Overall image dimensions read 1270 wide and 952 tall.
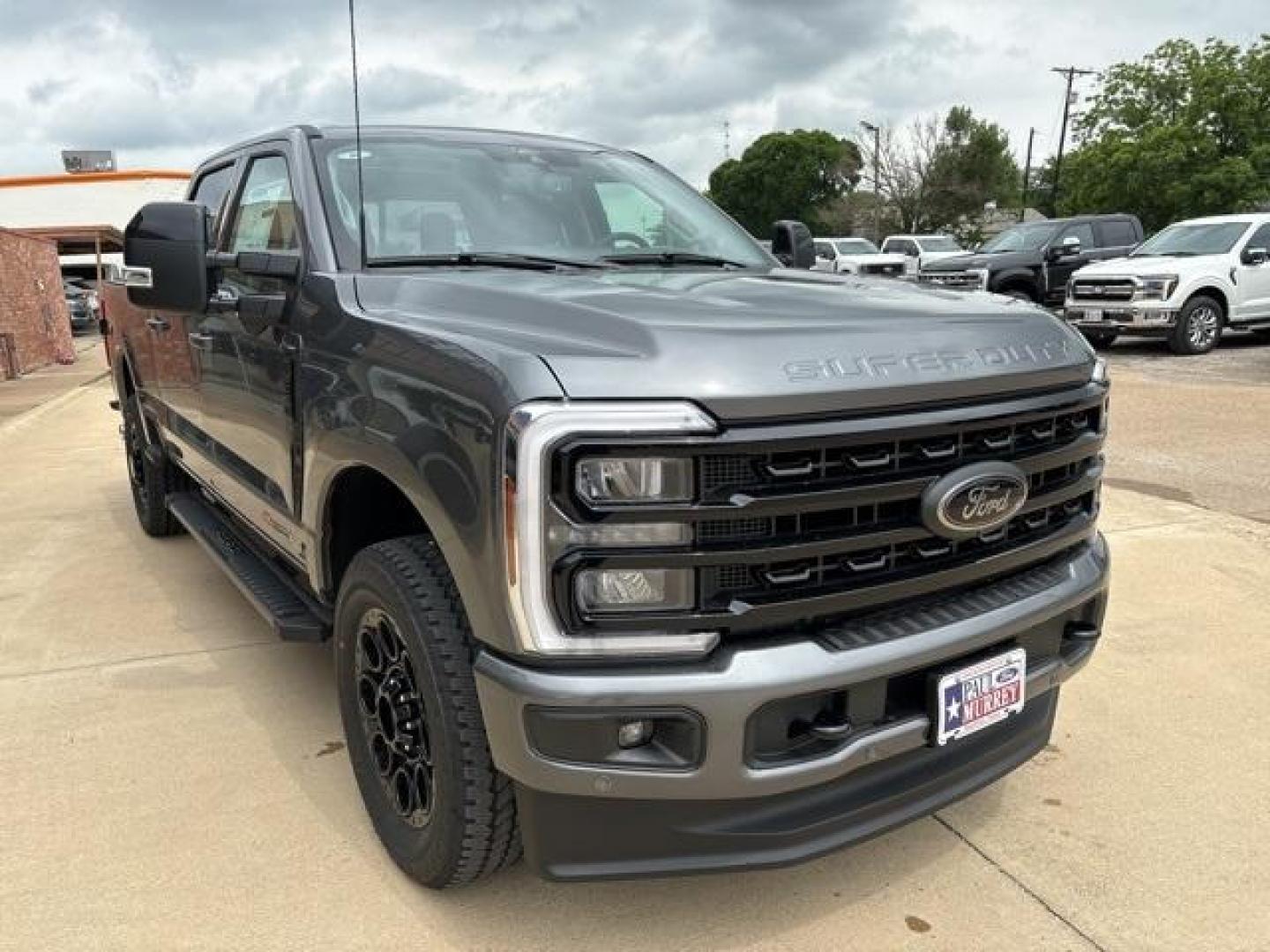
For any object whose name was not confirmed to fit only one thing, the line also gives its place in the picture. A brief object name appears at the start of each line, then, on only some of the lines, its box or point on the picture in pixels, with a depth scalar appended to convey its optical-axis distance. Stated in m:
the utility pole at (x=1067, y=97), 50.22
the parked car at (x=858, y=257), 21.70
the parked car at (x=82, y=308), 28.58
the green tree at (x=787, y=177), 76.94
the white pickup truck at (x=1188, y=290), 13.40
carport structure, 27.22
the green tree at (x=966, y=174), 56.22
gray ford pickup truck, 1.94
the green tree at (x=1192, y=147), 36.25
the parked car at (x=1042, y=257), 16.31
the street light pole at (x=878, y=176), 54.56
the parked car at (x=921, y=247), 25.84
